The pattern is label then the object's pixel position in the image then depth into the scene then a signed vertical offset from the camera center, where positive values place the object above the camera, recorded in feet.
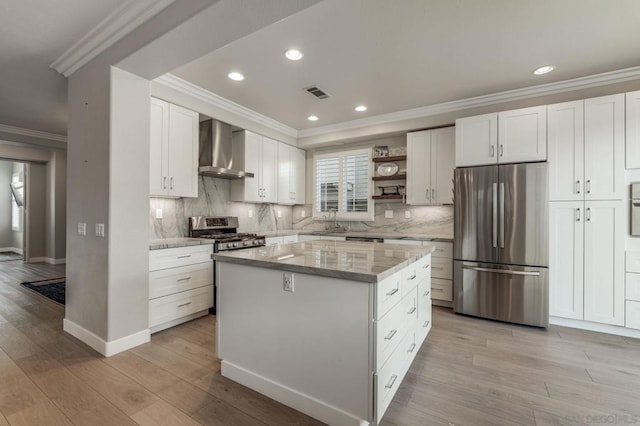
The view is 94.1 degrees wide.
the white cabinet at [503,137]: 10.54 +2.77
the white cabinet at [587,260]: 9.52 -1.62
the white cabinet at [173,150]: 10.37 +2.27
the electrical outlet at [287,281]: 5.86 -1.38
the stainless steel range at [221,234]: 11.26 -0.96
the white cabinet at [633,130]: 9.24 +2.56
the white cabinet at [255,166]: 14.07 +2.26
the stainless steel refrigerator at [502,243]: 10.26 -1.12
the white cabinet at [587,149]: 9.53 +2.09
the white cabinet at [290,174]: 16.29 +2.15
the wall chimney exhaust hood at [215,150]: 12.38 +2.66
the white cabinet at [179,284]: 9.43 -2.49
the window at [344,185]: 15.84 +1.49
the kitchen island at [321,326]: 5.08 -2.24
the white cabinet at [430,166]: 13.25 +2.11
